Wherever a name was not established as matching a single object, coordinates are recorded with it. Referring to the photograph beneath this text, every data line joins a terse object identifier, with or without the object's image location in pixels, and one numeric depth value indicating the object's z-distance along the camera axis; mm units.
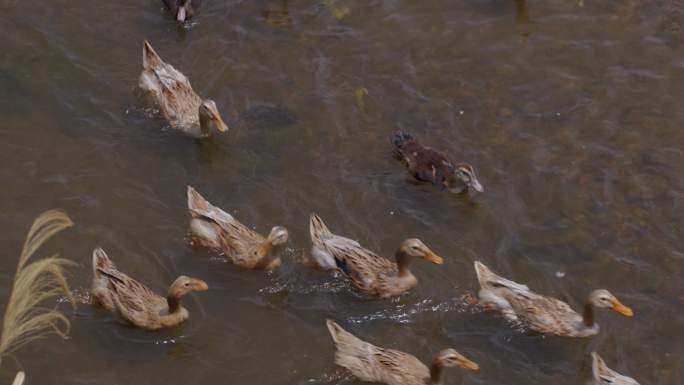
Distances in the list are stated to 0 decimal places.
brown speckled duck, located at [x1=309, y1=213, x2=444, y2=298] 18406
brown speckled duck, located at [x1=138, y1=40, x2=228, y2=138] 21625
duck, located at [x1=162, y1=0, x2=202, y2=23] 24109
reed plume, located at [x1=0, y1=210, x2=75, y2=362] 11898
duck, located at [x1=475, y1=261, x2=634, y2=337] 17859
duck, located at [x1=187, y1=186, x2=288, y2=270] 18469
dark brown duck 20328
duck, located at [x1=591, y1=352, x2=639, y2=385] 16516
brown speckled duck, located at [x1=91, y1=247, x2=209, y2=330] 17391
